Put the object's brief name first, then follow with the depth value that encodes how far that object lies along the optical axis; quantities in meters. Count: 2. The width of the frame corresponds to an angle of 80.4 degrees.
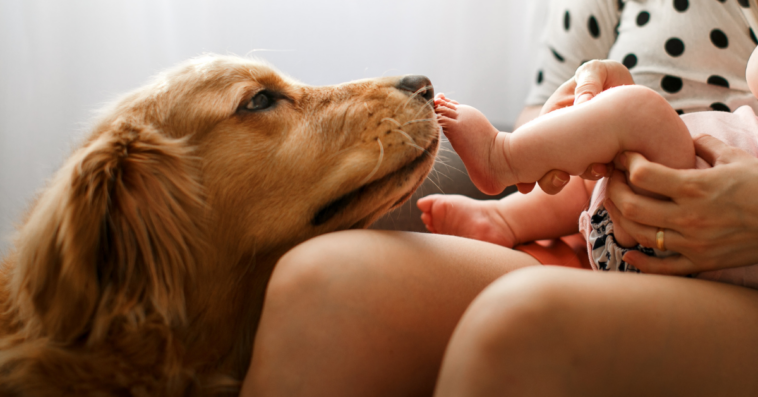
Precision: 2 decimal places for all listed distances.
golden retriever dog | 0.57
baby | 0.68
